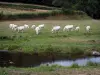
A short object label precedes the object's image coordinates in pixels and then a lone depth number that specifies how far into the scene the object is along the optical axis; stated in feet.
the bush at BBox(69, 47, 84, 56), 94.79
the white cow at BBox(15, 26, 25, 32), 122.89
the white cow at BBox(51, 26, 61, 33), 122.93
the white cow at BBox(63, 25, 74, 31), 126.82
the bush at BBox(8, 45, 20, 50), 97.22
